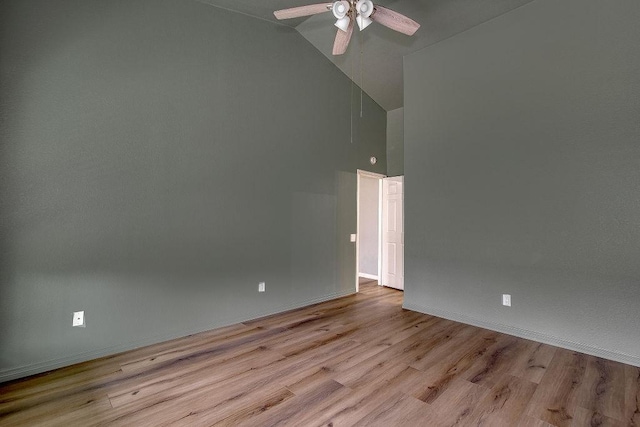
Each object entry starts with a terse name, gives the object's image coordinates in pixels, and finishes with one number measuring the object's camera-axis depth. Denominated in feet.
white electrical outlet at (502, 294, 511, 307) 11.08
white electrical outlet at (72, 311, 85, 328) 8.71
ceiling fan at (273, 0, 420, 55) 7.84
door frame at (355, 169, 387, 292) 16.97
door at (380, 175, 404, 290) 18.25
